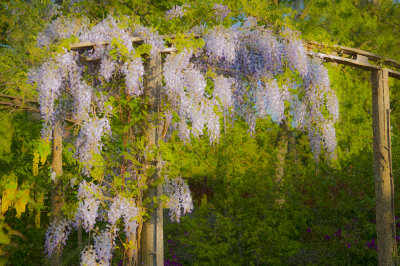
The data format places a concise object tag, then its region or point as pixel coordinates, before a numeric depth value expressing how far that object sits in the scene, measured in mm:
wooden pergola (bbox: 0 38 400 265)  5883
